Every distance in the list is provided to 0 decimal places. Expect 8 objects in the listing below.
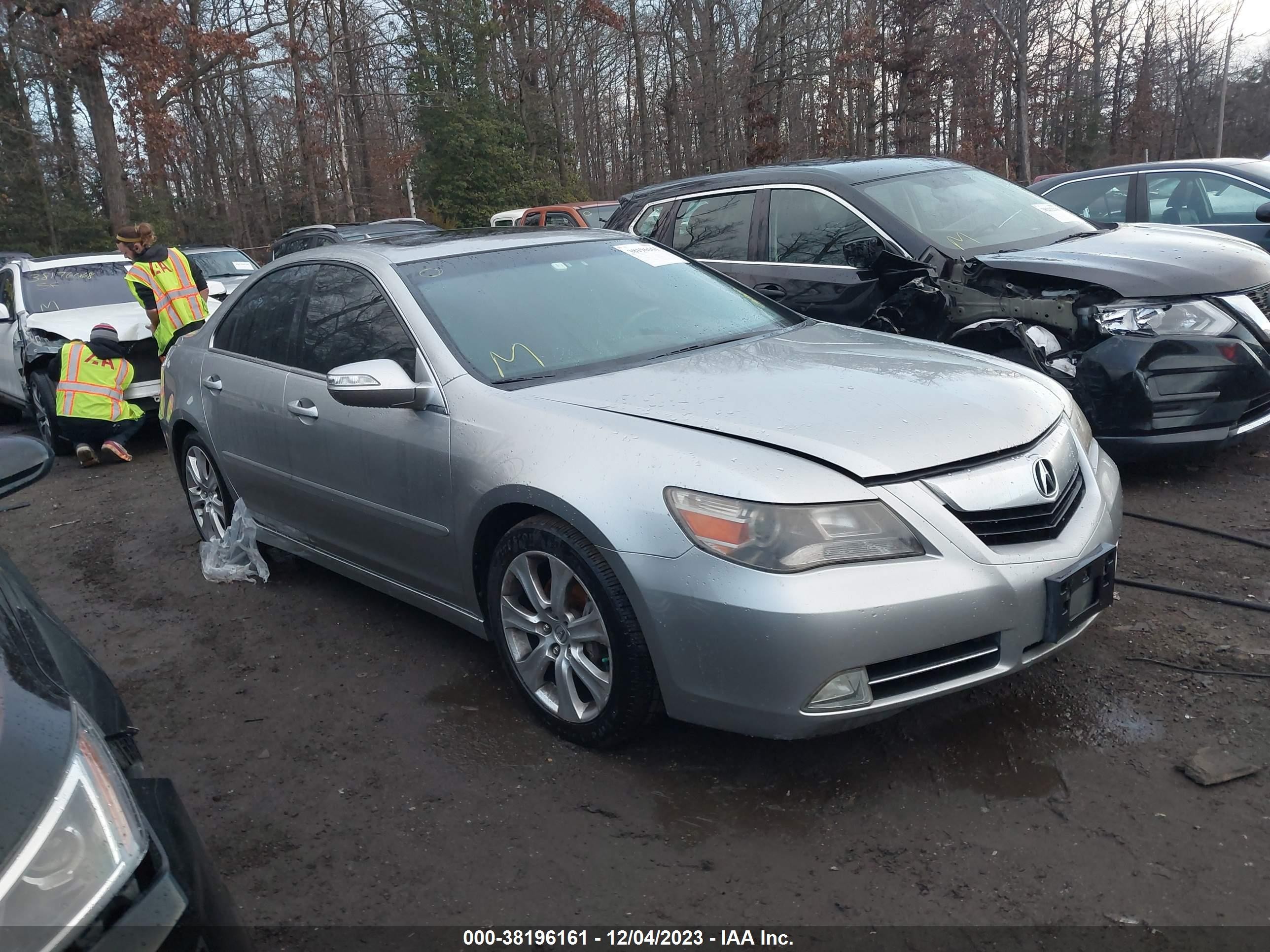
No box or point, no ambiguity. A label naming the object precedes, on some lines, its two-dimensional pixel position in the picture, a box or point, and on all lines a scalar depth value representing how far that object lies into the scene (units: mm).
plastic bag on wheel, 5035
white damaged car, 8586
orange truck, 15156
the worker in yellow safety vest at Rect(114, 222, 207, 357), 8008
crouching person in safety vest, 8203
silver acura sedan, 2711
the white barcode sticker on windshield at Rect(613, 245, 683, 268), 4492
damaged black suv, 5035
